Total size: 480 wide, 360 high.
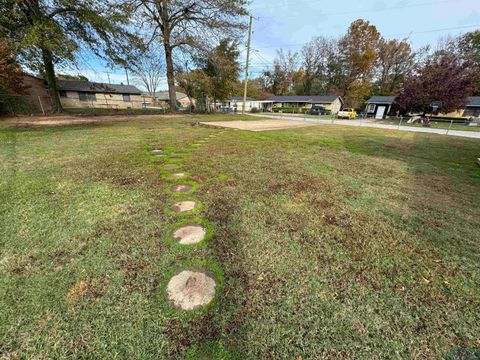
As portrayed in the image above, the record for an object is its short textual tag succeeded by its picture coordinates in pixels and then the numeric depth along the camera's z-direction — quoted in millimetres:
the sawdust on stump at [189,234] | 1855
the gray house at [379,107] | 27683
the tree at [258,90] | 42869
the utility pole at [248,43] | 17056
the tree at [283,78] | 42988
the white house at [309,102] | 34028
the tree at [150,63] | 13412
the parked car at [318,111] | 29664
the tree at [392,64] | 33281
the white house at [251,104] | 39459
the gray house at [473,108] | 24931
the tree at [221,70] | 16344
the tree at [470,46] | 29031
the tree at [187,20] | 14766
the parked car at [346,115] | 24714
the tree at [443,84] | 19094
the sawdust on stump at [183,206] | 2371
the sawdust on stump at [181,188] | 2875
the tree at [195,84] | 18719
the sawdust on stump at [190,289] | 1297
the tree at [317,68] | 36469
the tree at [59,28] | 8227
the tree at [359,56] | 31984
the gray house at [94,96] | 27531
